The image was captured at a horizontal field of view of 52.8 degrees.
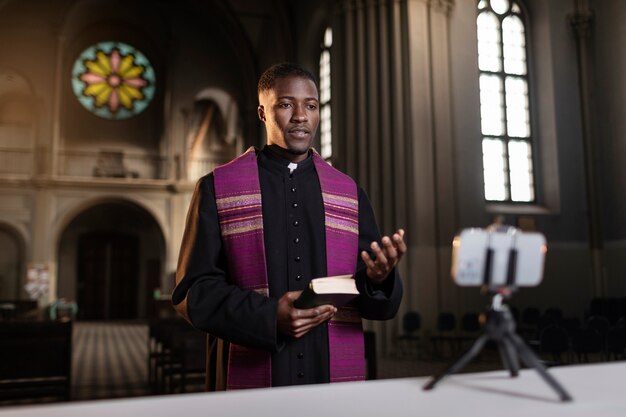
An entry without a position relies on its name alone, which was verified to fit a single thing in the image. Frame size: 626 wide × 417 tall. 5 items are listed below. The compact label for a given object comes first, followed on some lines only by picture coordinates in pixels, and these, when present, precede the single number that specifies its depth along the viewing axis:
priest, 2.04
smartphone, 1.12
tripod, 1.17
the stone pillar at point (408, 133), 11.73
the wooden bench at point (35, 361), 6.47
